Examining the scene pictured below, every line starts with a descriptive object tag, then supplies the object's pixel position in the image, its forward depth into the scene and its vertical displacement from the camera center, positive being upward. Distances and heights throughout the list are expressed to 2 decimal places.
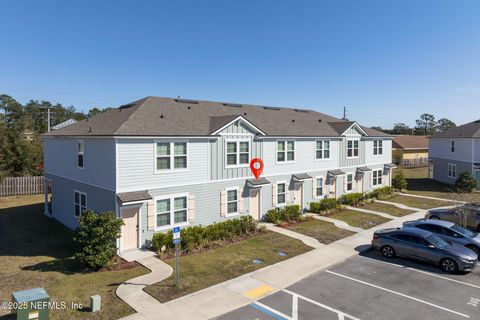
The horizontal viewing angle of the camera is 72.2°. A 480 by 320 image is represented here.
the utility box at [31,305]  9.50 -4.42
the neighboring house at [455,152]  39.22 -0.28
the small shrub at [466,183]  36.72 -3.72
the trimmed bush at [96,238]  14.51 -3.83
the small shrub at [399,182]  37.34 -3.67
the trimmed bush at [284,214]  22.95 -4.46
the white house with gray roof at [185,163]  17.05 -0.71
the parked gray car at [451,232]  16.83 -4.44
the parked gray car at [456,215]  22.05 -4.57
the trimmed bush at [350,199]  29.47 -4.33
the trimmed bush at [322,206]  26.34 -4.41
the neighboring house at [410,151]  67.65 -0.12
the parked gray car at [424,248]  14.56 -4.67
